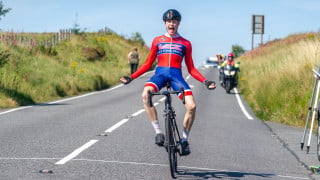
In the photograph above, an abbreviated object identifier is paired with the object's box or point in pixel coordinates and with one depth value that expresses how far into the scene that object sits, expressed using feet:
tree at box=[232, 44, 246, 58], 302.86
